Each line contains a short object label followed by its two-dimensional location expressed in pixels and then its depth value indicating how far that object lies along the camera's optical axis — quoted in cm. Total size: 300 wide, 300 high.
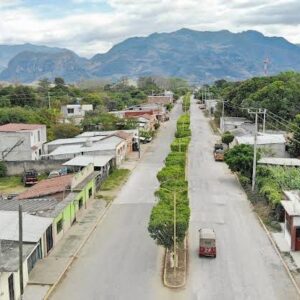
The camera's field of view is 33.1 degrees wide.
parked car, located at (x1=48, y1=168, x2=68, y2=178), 4753
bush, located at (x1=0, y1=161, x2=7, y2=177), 5194
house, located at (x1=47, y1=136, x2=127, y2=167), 5425
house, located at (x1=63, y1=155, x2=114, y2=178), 4784
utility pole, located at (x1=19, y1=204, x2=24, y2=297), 2011
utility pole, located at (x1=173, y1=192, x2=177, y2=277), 2661
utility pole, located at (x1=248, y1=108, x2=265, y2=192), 4281
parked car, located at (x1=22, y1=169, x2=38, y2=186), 4806
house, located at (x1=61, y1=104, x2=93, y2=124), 9803
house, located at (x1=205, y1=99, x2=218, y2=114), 12144
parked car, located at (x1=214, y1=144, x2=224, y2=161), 5993
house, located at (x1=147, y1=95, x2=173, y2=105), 15325
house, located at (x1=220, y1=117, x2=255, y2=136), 7531
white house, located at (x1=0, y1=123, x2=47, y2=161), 5609
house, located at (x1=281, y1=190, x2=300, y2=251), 2966
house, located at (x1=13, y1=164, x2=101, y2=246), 3120
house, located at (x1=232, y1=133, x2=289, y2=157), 5558
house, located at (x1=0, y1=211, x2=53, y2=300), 2166
